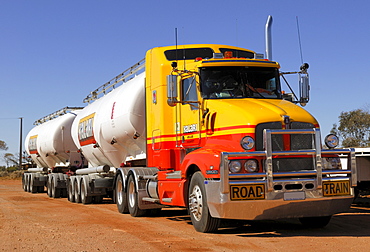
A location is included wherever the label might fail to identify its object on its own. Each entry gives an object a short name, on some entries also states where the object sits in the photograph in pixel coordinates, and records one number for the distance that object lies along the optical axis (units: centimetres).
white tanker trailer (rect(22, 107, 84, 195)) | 2580
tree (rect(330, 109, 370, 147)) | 4241
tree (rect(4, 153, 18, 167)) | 10031
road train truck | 963
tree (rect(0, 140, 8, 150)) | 10138
